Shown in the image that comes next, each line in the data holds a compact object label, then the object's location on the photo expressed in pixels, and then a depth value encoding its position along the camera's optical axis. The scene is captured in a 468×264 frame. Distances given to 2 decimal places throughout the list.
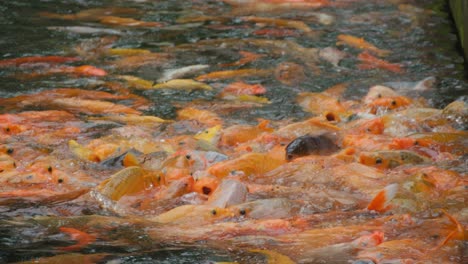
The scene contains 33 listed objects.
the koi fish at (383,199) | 8.41
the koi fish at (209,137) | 10.91
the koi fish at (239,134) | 11.23
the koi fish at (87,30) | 17.58
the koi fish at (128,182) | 9.12
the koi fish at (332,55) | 15.48
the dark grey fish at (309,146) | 10.48
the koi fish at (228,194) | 8.72
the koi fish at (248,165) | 9.87
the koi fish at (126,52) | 16.03
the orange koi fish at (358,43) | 16.06
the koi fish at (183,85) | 14.00
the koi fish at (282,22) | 17.84
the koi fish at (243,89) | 13.73
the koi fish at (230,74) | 14.59
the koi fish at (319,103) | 12.70
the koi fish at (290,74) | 14.28
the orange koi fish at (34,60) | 15.15
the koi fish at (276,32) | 17.34
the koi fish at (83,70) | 14.74
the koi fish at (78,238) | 7.14
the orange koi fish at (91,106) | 12.88
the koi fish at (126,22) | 18.39
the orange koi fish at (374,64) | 14.93
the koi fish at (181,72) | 14.58
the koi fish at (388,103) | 12.58
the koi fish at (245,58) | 15.42
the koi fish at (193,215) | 8.25
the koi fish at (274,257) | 6.96
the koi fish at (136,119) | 12.20
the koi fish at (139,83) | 14.09
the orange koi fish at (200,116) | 12.30
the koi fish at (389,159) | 10.09
